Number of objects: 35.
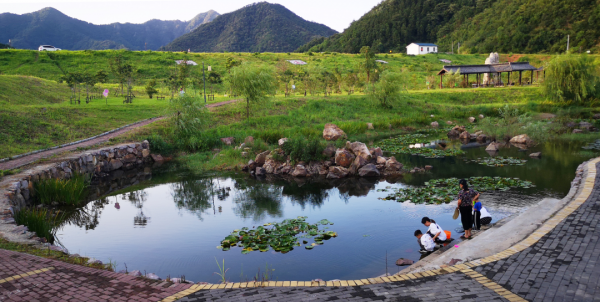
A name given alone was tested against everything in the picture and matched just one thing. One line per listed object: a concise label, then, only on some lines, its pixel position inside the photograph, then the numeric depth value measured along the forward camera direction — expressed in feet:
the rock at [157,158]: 75.92
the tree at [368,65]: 146.00
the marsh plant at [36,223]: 33.04
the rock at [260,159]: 67.10
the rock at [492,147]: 74.96
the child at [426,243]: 30.81
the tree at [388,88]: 116.98
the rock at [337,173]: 60.39
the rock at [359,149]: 62.85
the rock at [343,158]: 62.44
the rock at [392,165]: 60.75
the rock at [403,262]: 28.68
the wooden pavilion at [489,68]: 154.81
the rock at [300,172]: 61.77
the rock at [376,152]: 65.36
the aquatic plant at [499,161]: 61.57
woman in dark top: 31.32
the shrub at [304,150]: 64.23
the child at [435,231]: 31.41
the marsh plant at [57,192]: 47.21
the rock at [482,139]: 85.87
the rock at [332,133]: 84.17
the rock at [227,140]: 81.91
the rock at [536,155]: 67.24
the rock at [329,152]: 65.72
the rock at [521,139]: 79.36
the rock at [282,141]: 69.48
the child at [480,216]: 32.58
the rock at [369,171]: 59.62
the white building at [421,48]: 295.89
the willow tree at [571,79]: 111.55
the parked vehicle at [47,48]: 202.68
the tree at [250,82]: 97.81
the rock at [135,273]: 23.16
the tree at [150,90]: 119.44
